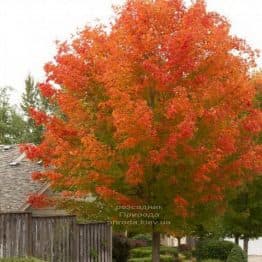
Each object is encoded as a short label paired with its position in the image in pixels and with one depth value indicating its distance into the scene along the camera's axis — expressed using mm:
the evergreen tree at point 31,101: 69250
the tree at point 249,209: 25391
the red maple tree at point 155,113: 15641
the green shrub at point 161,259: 25953
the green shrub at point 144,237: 36031
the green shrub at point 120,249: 24344
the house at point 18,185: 23078
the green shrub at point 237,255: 21834
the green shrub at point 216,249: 25953
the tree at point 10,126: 65250
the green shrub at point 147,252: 29453
